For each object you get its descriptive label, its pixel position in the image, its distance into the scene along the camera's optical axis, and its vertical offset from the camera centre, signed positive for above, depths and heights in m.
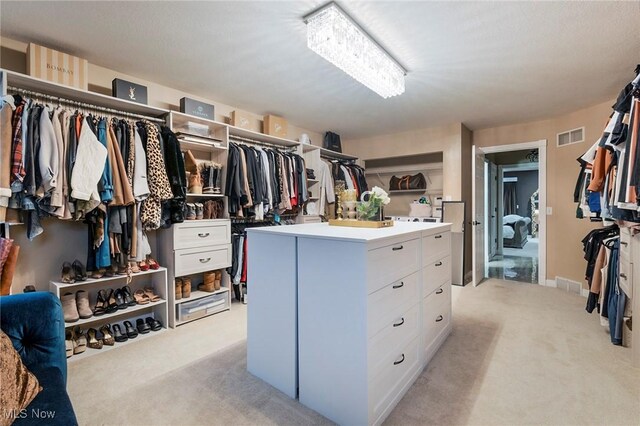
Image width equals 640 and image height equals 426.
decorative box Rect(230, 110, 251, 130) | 3.42 +1.05
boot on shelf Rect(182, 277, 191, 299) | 2.89 -0.77
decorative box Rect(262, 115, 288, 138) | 3.71 +1.07
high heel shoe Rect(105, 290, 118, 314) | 2.45 -0.79
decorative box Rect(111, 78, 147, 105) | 2.44 +1.02
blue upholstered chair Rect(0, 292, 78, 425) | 1.23 -0.55
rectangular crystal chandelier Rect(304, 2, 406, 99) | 1.85 +1.13
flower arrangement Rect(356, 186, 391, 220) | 2.11 +0.02
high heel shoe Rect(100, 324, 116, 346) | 2.38 -1.03
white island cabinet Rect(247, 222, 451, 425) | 1.45 -0.60
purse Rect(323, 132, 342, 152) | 4.72 +1.08
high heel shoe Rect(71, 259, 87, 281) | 2.31 -0.48
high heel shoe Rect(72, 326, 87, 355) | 2.23 -1.01
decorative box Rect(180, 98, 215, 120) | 2.91 +1.02
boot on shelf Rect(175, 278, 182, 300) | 2.82 -0.76
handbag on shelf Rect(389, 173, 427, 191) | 4.90 +0.44
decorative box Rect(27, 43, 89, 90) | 2.06 +1.06
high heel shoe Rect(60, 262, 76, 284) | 2.25 -0.50
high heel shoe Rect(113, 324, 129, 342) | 2.46 -1.05
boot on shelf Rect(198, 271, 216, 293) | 3.08 -0.77
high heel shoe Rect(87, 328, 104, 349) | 2.31 -1.03
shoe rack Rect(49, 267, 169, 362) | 2.27 -0.84
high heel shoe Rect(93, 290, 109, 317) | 2.42 -0.79
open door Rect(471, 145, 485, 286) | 4.27 -0.13
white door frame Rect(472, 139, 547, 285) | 4.17 +0.01
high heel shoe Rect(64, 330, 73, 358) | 2.18 -1.00
